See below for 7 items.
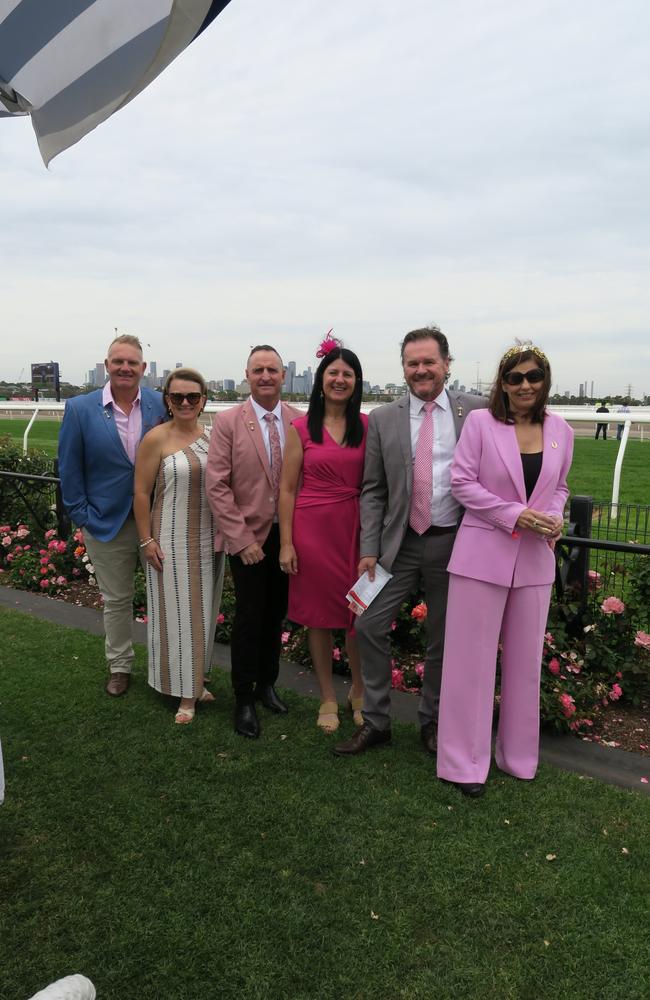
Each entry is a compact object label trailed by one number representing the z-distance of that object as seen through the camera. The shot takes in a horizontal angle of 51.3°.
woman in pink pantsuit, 2.94
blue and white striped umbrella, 1.79
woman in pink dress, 3.38
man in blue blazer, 3.92
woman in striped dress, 3.69
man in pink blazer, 3.53
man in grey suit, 3.18
